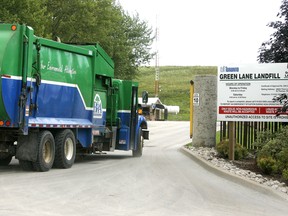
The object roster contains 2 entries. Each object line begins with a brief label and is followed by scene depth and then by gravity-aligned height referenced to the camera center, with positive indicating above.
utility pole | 78.73 +6.69
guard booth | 66.70 +0.93
